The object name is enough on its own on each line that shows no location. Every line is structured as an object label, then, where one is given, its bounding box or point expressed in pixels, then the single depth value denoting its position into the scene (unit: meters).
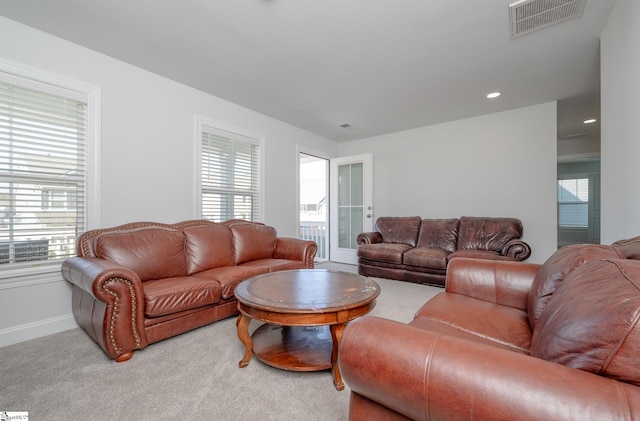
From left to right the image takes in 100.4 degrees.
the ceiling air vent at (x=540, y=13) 1.94
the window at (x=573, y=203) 6.77
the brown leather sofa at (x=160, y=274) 1.81
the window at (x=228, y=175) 3.46
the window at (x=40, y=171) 2.12
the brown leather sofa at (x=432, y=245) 3.54
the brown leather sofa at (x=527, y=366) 0.56
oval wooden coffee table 1.54
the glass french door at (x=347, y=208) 5.16
